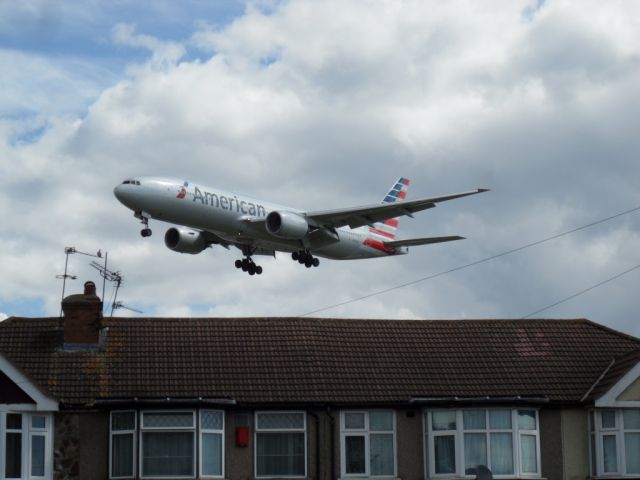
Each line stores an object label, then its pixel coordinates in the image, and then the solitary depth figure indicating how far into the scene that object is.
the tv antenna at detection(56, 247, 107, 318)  39.78
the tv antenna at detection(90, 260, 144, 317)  42.17
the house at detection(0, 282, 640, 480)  30.84
